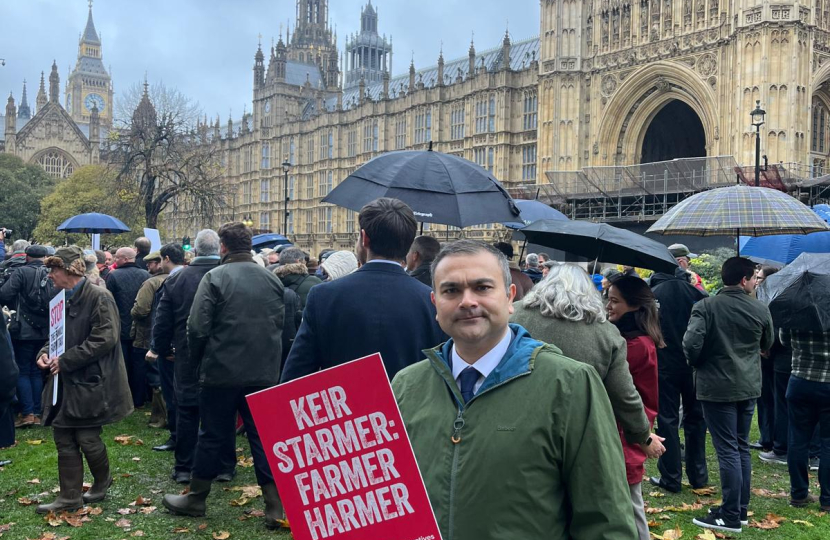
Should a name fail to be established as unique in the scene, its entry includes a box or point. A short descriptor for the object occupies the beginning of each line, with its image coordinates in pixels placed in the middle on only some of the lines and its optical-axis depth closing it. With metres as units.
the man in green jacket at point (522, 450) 2.14
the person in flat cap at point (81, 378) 5.66
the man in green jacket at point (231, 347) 5.44
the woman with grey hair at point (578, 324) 3.96
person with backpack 8.64
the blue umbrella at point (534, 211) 11.28
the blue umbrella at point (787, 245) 9.64
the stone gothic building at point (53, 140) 77.69
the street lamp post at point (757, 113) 18.98
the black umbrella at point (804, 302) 6.21
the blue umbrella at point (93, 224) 14.75
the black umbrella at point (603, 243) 5.34
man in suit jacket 3.97
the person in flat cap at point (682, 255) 8.32
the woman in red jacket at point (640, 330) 4.83
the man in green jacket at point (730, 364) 5.86
